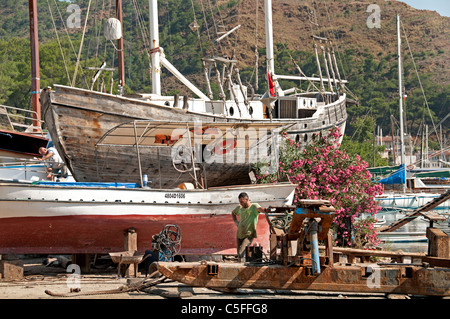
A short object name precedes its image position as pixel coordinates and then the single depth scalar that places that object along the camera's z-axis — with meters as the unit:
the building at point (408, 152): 94.25
